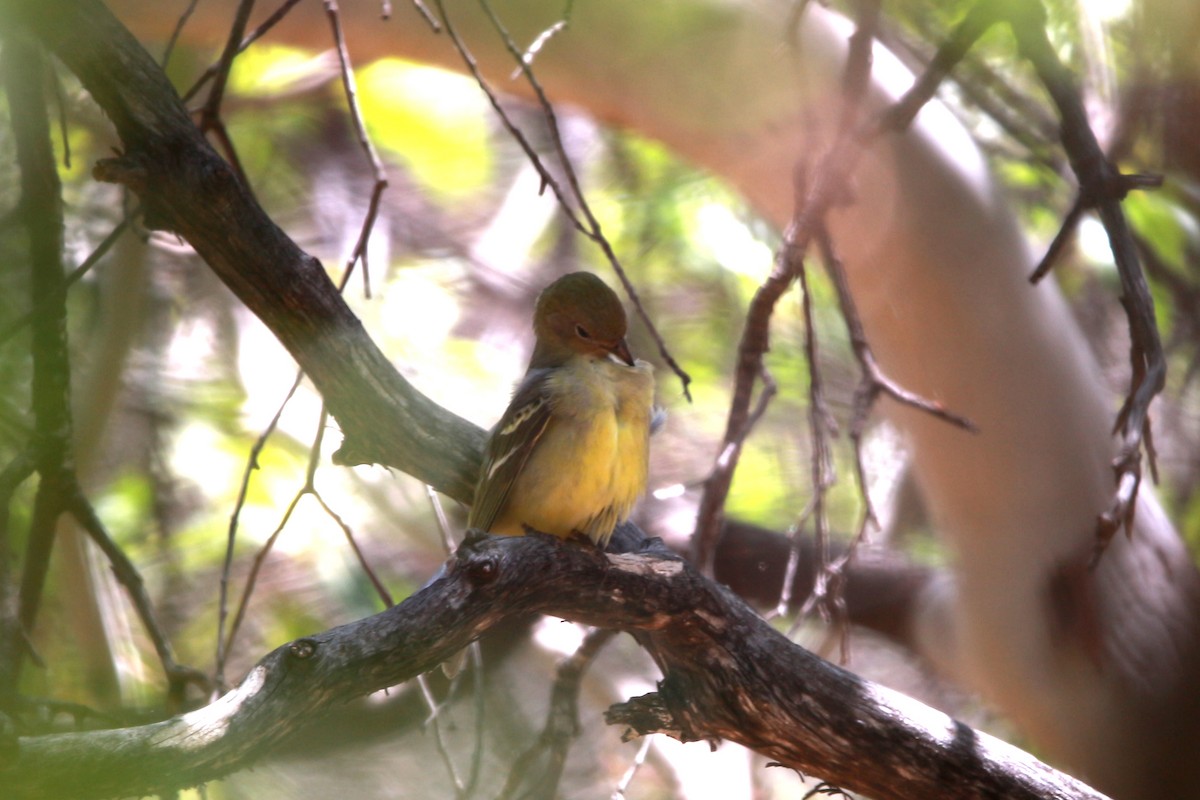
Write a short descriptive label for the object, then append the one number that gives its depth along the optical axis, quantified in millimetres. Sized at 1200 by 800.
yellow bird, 6637
